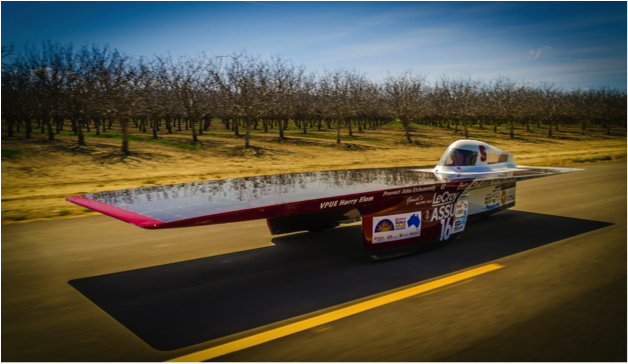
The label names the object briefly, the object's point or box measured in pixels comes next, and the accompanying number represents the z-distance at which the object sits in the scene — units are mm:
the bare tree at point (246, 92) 32031
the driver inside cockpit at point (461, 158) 8438
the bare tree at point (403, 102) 45719
